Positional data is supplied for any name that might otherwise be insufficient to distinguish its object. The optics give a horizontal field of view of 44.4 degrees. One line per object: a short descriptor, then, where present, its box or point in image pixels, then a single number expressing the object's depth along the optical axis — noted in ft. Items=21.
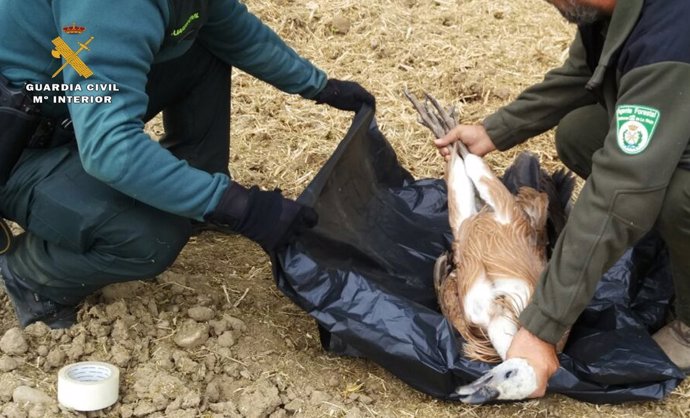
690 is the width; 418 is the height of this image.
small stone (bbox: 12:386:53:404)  7.57
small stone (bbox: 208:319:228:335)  8.77
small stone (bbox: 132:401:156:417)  7.69
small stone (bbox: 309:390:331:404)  8.15
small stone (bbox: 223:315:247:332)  8.87
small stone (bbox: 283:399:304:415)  8.05
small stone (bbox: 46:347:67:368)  8.14
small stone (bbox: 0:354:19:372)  7.97
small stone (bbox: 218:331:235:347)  8.61
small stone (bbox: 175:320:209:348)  8.55
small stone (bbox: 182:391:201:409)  7.75
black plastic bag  8.09
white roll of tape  7.40
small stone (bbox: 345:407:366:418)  7.98
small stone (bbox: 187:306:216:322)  8.87
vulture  8.45
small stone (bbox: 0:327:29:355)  8.20
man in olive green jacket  6.86
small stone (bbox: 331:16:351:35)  15.71
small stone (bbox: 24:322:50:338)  8.46
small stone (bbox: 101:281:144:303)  8.99
